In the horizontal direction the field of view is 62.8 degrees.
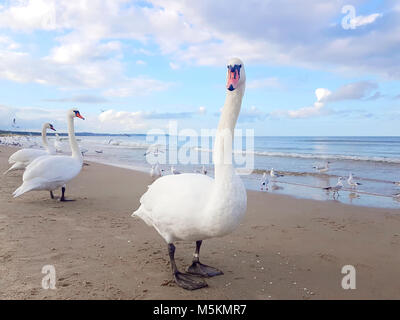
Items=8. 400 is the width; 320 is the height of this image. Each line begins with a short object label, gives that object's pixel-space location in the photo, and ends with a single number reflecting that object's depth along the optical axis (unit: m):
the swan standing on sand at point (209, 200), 3.39
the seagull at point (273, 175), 14.71
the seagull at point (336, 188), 11.21
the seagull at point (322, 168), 17.28
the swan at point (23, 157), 11.82
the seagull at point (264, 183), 12.10
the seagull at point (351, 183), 12.44
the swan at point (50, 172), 7.79
